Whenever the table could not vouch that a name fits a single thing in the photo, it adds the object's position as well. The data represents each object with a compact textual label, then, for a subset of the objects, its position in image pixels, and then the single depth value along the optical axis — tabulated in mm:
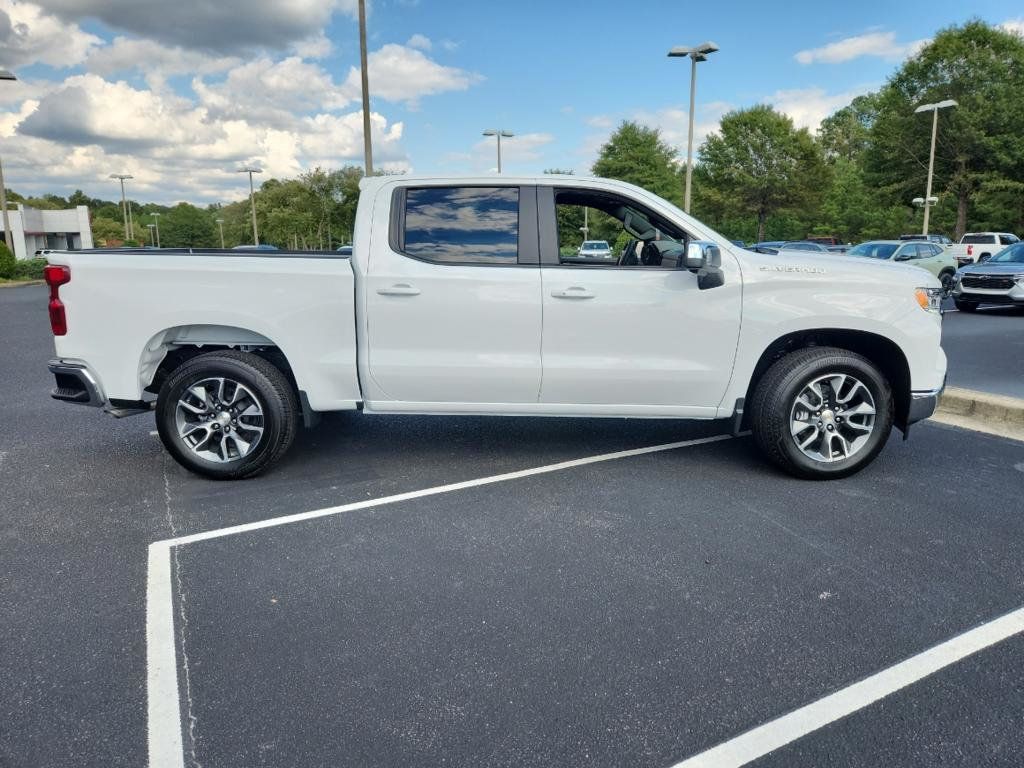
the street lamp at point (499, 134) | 39281
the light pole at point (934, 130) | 32094
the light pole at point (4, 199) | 24797
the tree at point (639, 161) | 52906
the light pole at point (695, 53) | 23125
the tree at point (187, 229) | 128125
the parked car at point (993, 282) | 14797
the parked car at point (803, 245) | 26828
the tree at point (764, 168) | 44938
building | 63969
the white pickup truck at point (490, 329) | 4578
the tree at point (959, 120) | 36469
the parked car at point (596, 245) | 36238
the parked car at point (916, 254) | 21453
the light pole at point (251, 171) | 48312
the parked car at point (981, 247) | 31109
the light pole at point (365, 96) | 15547
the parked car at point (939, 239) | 31745
